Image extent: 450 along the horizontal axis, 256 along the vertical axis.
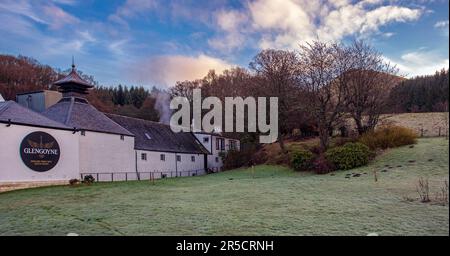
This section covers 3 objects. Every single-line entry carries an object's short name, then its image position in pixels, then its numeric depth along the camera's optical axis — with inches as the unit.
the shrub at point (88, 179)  868.8
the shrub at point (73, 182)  837.2
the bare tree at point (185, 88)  2137.1
